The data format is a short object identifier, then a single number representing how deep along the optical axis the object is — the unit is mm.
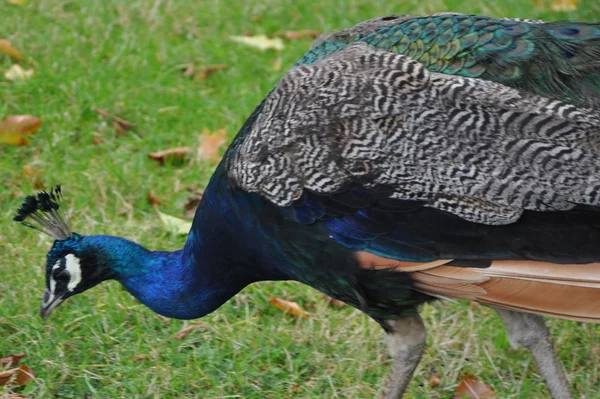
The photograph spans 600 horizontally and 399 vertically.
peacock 5492
